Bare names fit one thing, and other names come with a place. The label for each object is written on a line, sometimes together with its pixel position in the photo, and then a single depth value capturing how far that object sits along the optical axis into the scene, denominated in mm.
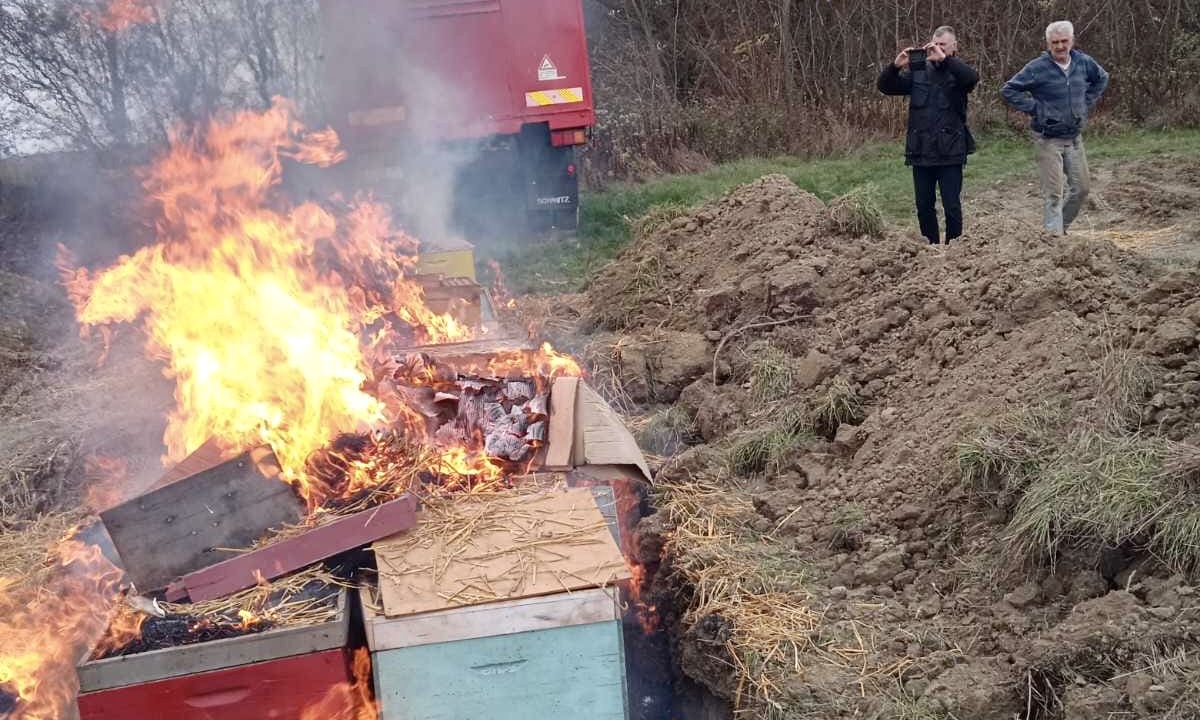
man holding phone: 8070
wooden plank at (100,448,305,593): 4227
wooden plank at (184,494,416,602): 4176
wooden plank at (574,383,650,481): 5148
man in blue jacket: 8039
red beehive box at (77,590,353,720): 3684
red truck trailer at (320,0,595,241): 11781
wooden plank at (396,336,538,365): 6055
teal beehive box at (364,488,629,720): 3750
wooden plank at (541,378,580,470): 5055
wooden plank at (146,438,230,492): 4578
